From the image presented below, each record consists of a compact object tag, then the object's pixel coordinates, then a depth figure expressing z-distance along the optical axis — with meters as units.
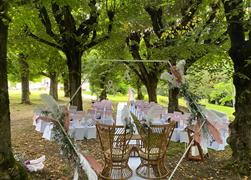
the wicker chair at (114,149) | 4.67
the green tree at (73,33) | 8.94
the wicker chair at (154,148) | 4.73
